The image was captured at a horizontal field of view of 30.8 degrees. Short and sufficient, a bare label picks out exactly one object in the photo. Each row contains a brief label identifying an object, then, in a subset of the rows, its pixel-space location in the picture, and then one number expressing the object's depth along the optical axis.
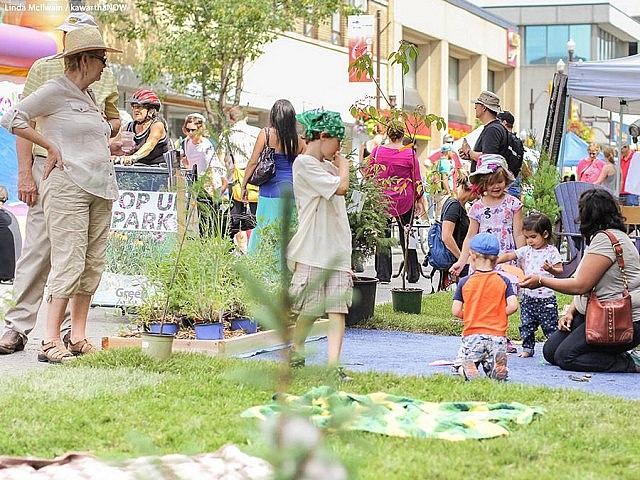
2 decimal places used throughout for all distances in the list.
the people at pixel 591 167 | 20.55
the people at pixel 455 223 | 10.12
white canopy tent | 12.39
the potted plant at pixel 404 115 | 9.74
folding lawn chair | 12.16
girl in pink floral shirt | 8.13
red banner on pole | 28.78
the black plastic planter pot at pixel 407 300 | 9.91
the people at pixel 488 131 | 9.73
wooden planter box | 7.08
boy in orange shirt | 6.52
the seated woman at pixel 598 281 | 7.02
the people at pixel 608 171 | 19.27
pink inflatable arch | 15.97
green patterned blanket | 4.72
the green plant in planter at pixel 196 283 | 7.40
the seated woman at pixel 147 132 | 10.34
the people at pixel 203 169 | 7.86
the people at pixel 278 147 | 8.58
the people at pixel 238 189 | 12.60
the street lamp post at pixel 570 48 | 29.35
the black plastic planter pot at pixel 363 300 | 9.02
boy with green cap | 6.21
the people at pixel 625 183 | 18.12
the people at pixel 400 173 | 10.77
